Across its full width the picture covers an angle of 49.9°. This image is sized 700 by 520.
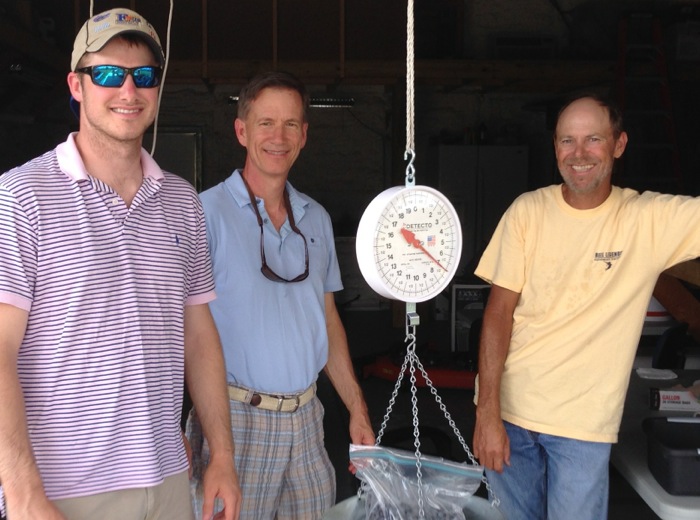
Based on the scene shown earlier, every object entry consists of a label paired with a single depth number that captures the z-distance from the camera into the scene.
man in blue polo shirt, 2.13
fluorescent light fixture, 9.08
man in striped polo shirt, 1.48
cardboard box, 2.77
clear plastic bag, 1.54
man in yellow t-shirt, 2.10
